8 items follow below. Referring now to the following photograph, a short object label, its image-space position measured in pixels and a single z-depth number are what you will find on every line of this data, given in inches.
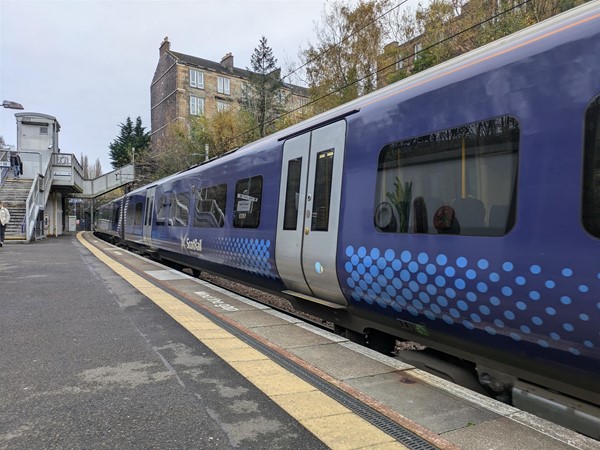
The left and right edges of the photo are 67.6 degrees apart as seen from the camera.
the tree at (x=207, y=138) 1234.0
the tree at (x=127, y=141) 2186.3
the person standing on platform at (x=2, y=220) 654.5
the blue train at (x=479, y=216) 108.8
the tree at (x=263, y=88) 1373.0
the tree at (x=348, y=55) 832.3
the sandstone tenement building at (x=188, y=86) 1846.7
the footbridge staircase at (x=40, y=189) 833.5
